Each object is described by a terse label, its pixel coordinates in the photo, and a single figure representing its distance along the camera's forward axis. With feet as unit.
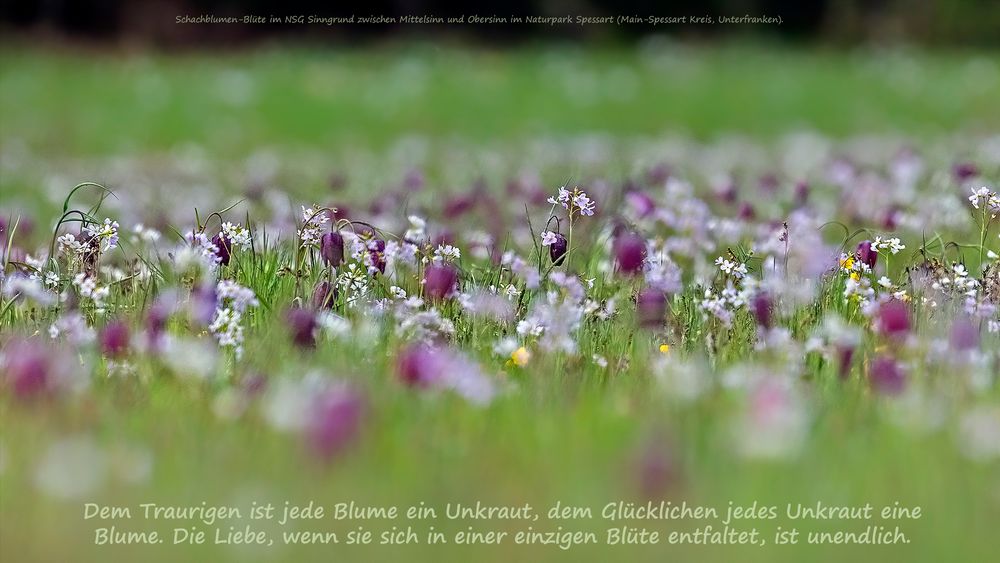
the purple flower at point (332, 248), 23.32
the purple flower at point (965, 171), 34.47
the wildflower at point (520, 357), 20.56
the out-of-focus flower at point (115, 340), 19.92
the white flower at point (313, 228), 24.06
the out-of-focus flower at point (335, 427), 14.74
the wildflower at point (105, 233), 23.40
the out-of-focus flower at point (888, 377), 17.95
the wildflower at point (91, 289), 22.12
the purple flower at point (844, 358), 19.10
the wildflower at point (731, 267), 23.49
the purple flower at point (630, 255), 24.29
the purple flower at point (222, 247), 24.09
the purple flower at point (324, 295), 22.20
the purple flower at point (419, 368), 17.38
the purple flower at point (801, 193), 37.19
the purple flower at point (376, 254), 24.03
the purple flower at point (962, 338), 18.16
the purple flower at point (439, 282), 22.63
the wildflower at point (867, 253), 24.61
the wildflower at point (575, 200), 23.59
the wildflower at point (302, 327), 19.58
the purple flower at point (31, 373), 16.49
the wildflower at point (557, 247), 23.90
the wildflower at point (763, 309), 21.43
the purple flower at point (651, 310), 22.13
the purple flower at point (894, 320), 19.48
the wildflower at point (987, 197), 23.44
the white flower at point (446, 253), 24.27
